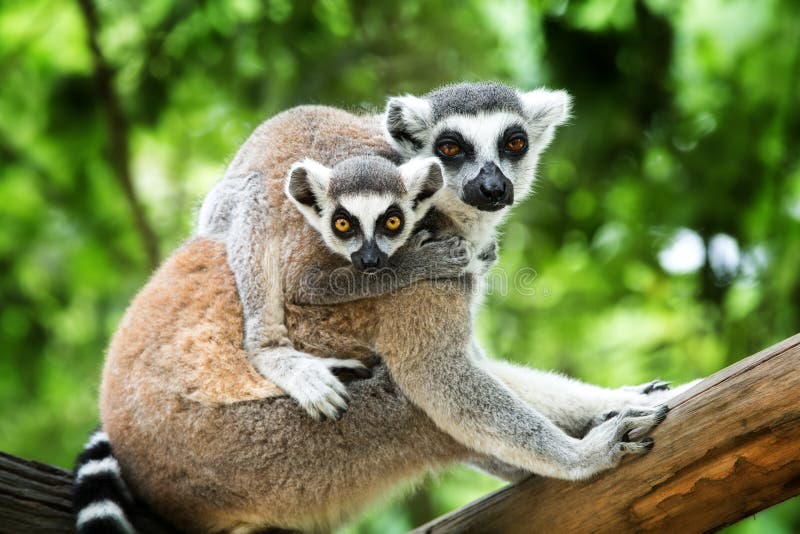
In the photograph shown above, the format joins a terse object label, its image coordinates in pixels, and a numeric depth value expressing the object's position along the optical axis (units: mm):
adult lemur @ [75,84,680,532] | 4016
